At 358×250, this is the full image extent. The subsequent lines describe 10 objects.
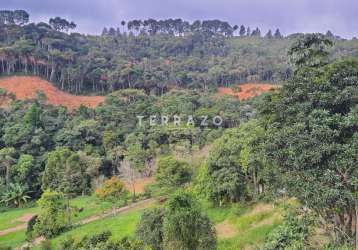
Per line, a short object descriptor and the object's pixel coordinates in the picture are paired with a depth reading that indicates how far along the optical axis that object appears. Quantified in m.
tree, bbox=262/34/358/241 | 16.44
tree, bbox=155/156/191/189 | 36.75
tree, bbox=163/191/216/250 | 18.80
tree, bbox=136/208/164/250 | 22.88
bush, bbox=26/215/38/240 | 33.56
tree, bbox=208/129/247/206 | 30.98
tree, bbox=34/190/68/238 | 33.72
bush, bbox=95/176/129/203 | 36.69
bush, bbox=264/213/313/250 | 17.94
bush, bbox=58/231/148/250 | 17.67
